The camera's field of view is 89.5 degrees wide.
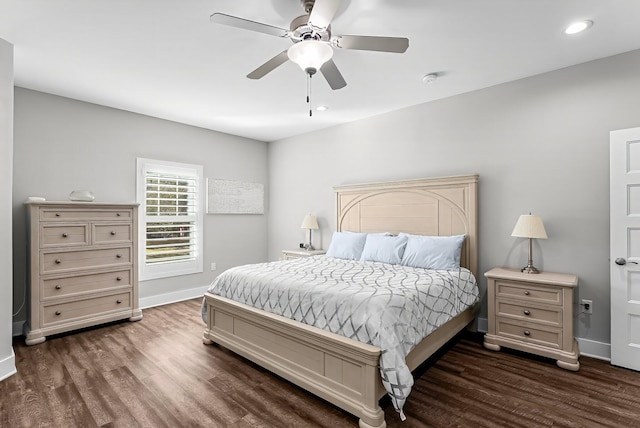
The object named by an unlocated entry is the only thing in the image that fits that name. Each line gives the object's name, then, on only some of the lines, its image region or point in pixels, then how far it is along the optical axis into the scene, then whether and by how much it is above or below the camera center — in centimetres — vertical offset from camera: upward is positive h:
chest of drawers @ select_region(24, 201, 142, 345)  330 -58
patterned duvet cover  202 -65
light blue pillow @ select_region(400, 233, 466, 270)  329 -39
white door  266 -27
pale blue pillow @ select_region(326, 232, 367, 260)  409 -40
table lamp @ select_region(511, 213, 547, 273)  301 -14
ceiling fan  195 +113
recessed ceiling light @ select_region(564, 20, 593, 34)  238 +141
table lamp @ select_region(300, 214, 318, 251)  512 -14
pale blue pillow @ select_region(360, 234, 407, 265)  365 -39
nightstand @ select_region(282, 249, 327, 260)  491 -59
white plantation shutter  453 -5
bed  207 -90
